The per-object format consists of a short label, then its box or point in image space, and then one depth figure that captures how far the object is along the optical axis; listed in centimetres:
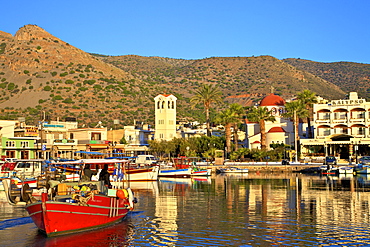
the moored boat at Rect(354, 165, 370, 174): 7331
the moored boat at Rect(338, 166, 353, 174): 7344
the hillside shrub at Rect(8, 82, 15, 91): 15512
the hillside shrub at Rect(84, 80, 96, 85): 15988
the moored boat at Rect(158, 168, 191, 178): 7206
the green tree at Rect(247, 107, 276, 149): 9528
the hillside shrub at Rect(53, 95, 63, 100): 14662
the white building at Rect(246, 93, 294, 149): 10212
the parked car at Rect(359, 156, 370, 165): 8146
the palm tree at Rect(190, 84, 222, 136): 10738
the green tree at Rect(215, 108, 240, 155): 9381
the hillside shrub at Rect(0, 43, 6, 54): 18195
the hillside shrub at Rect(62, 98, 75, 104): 14488
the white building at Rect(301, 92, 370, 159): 9356
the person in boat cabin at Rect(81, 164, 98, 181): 3114
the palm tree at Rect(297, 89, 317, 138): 10056
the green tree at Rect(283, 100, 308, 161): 9525
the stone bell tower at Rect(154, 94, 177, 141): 10619
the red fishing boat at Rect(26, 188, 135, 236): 2356
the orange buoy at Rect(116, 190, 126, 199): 2762
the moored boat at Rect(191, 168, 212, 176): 7219
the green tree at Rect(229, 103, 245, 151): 9775
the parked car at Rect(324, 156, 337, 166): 8146
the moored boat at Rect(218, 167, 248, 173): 7931
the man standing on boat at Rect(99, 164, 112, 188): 2945
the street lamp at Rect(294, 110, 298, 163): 8878
